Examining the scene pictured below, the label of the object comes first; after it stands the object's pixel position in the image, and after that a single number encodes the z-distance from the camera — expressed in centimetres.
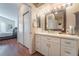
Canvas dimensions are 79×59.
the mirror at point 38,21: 181
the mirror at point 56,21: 183
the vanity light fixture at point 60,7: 175
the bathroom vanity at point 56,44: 158
